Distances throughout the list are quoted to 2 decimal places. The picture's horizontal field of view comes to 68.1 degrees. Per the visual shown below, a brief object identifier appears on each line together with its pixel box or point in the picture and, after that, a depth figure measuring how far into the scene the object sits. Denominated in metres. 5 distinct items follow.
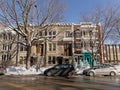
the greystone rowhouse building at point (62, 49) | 20.02
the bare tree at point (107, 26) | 15.30
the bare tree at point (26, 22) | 12.16
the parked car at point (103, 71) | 11.54
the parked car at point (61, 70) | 11.27
